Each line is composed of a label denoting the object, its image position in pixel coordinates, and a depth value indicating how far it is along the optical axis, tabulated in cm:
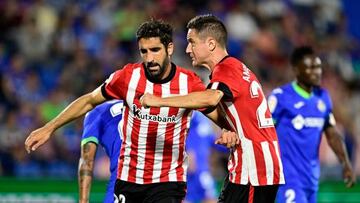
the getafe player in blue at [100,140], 1539
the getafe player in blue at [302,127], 1845
